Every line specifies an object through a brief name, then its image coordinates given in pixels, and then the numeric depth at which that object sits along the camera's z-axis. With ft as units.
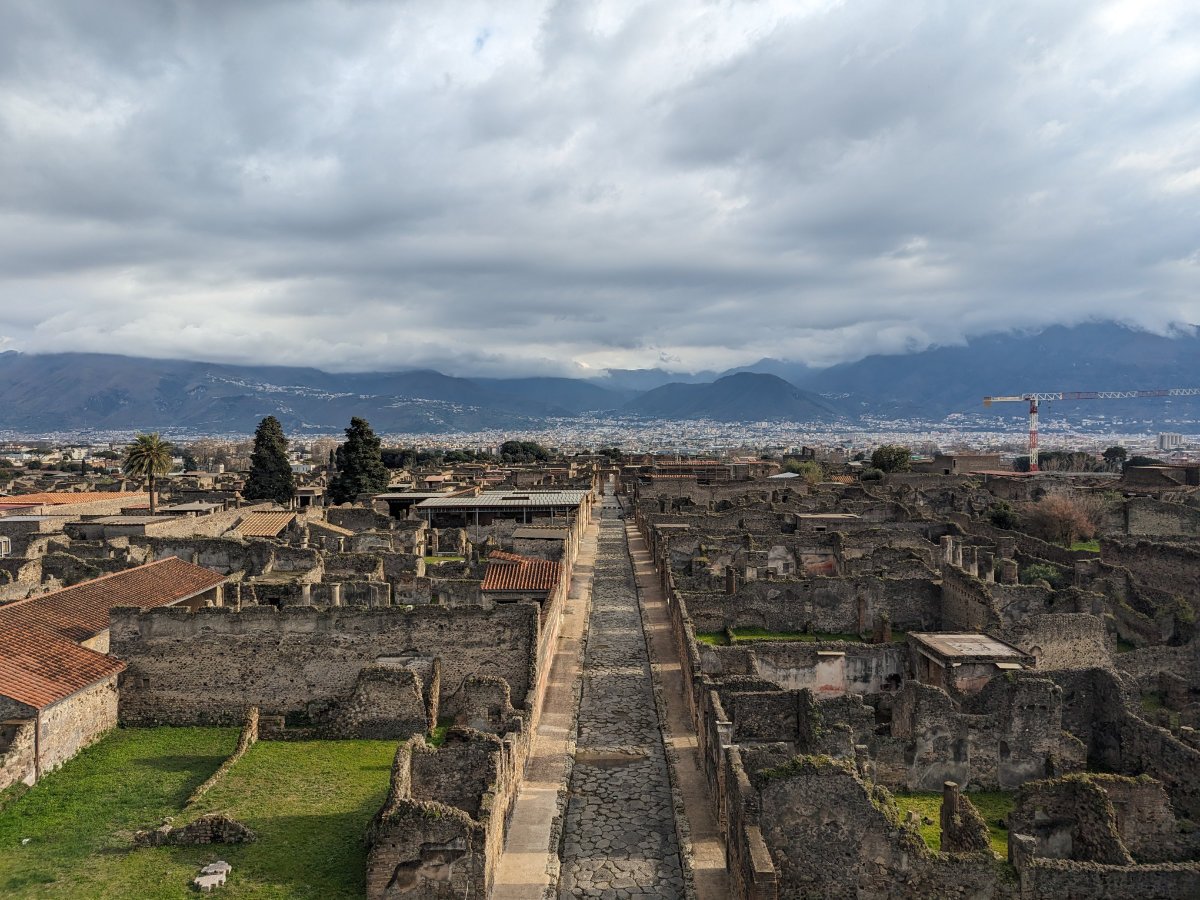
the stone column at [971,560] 114.79
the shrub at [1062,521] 159.74
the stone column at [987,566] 111.65
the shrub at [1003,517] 167.94
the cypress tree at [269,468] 228.43
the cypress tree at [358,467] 231.30
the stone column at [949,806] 44.04
